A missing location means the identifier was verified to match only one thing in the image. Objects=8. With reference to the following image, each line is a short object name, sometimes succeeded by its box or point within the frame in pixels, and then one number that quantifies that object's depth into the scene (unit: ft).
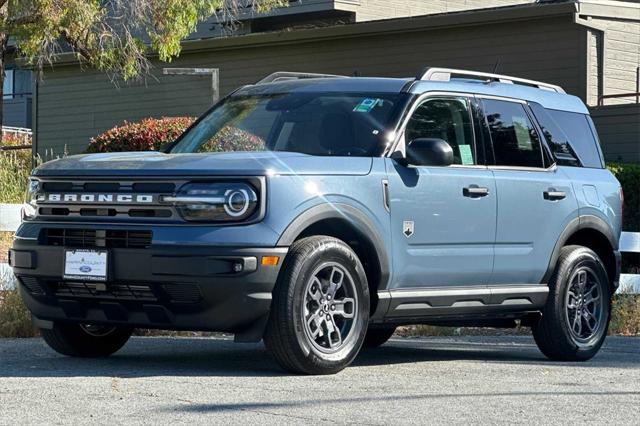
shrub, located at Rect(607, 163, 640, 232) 63.10
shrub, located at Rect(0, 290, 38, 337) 34.99
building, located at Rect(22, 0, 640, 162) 77.61
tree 71.97
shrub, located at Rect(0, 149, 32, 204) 58.80
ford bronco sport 25.71
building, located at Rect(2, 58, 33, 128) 147.33
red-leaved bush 68.90
